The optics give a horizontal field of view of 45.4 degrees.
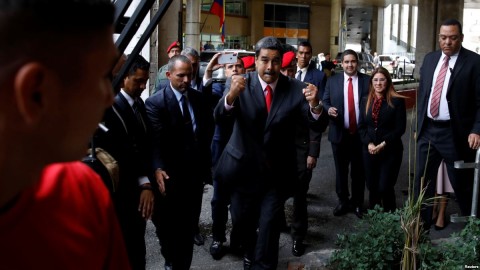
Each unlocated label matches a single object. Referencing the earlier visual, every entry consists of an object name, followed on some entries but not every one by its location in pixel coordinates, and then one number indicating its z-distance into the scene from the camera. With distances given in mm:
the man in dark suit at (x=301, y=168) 4941
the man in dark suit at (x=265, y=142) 4418
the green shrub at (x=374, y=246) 4184
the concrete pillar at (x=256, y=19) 48781
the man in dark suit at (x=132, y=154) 3648
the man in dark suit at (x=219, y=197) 5516
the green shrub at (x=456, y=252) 4008
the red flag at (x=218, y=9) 14480
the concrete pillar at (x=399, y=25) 64731
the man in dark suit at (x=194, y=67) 6398
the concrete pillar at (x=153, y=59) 13227
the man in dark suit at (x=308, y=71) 7389
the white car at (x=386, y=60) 38984
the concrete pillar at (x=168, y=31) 14648
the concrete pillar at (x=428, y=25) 23906
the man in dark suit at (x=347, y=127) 6707
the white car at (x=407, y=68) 34031
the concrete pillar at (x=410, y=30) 56931
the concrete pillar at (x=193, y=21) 21469
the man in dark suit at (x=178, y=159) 4594
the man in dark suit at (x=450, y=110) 5500
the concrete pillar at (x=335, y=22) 47156
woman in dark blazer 6395
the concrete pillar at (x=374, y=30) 56344
